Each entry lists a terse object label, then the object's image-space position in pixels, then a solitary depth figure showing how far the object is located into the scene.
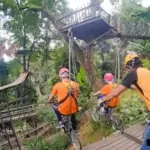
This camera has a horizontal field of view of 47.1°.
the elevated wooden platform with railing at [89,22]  5.83
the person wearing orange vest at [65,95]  3.42
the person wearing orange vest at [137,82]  1.86
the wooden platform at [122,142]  3.14
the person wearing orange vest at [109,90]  3.96
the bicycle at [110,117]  4.33
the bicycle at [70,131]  3.62
